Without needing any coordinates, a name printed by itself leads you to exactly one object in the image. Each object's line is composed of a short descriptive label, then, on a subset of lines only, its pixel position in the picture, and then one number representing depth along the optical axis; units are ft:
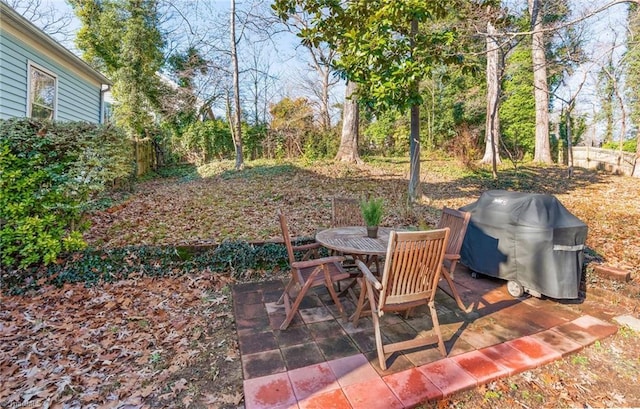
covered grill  10.43
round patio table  9.68
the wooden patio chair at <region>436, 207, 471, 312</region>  10.12
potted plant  11.17
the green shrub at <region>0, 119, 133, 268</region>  12.05
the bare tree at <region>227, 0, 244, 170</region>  37.27
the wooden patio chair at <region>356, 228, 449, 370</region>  7.64
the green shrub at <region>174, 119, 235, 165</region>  46.70
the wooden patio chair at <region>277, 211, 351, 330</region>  9.48
